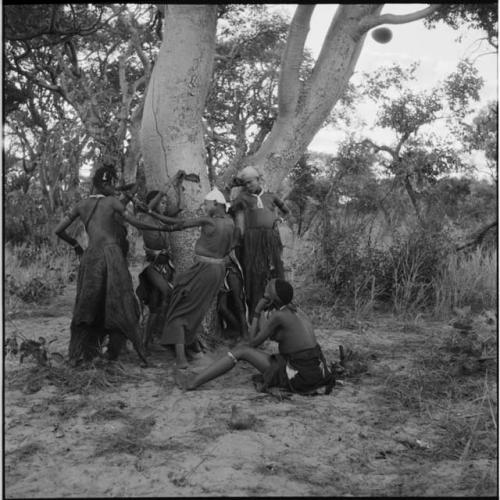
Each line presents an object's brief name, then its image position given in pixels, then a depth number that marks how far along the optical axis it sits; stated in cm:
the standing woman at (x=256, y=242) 605
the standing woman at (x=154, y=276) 570
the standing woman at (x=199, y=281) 518
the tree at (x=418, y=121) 1492
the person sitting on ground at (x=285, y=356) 456
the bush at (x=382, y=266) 773
